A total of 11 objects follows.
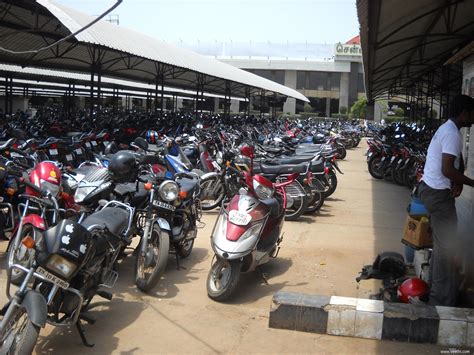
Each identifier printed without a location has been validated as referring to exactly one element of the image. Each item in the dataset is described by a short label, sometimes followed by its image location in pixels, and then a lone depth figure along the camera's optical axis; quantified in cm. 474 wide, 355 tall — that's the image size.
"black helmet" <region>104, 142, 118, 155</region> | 804
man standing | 357
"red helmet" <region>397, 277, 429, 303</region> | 387
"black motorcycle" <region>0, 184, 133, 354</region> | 276
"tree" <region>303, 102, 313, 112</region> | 5766
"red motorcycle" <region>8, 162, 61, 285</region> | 416
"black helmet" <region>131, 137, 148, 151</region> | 784
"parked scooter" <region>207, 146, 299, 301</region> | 420
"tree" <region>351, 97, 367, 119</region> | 4628
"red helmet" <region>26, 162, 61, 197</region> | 473
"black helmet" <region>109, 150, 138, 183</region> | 453
